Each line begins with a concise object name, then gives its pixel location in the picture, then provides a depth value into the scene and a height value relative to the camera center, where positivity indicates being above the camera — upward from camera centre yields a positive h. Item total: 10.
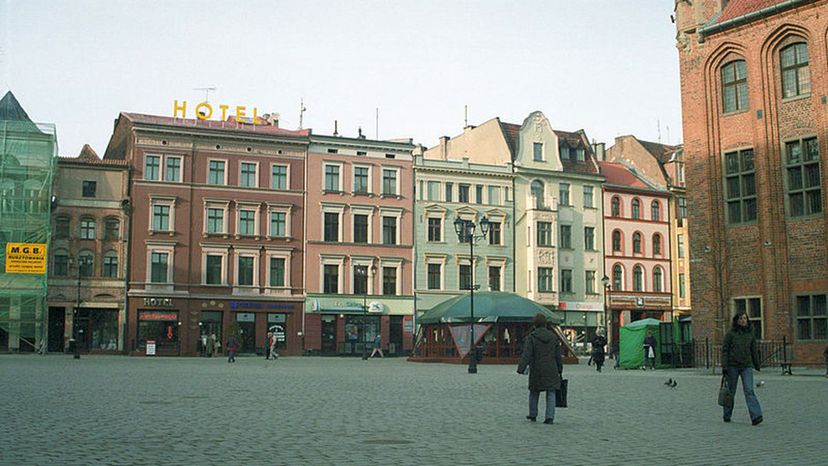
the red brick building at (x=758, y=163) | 33.16 +6.67
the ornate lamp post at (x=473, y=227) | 33.25 +4.81
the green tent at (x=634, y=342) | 39.66 -0.04
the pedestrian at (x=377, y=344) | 59.97 -0.22
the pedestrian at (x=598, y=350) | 37.06 -0.37
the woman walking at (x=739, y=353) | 14.51 -0.19
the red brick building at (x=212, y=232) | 59.88 +7.17
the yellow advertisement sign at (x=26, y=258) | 52.72 +4.72
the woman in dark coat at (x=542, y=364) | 13.99 -0.36
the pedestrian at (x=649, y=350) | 38.44 -0.37
